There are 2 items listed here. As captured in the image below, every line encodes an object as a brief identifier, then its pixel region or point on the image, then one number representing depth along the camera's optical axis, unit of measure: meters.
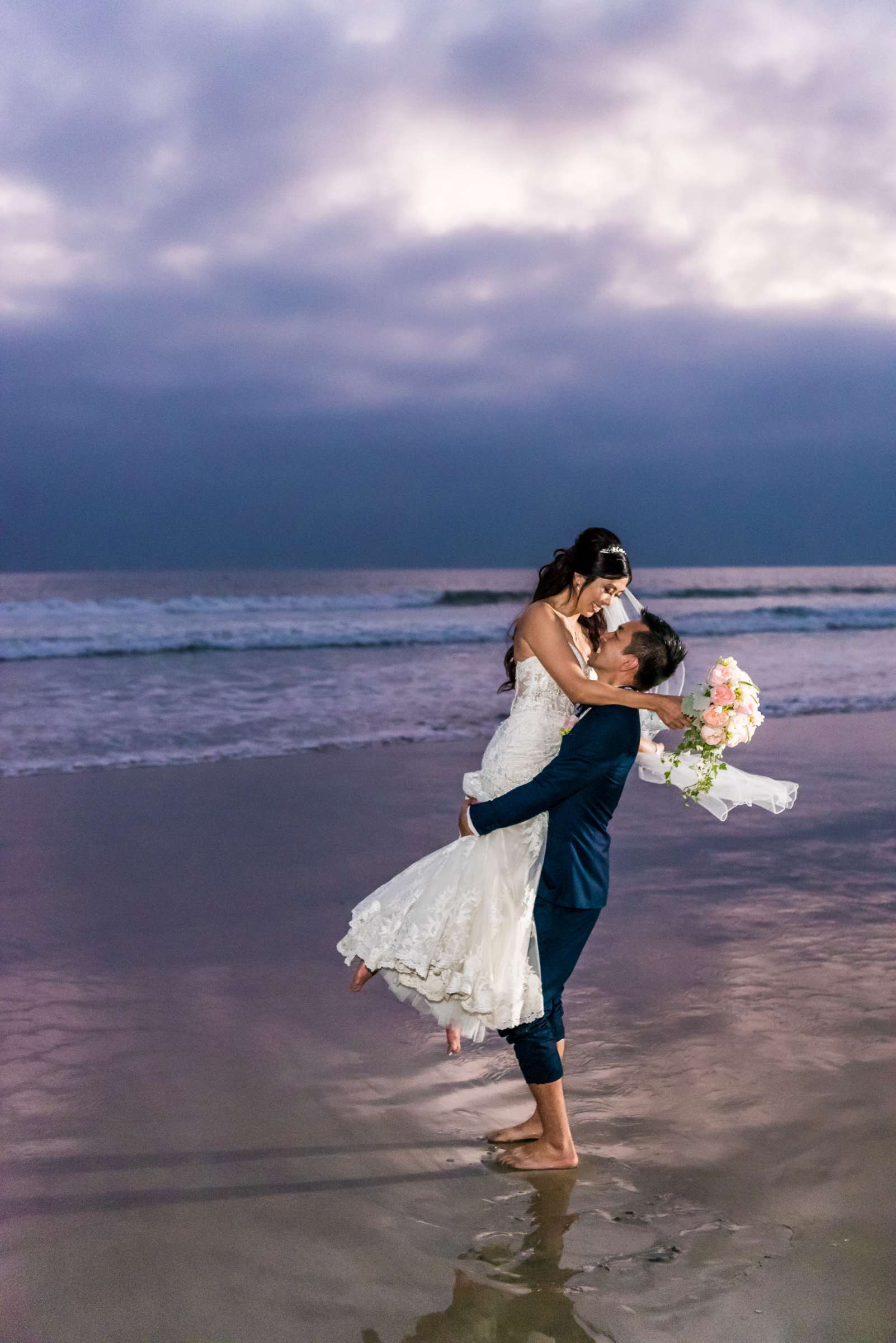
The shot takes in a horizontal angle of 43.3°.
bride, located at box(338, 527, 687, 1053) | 3.28
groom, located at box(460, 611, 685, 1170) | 3.29
